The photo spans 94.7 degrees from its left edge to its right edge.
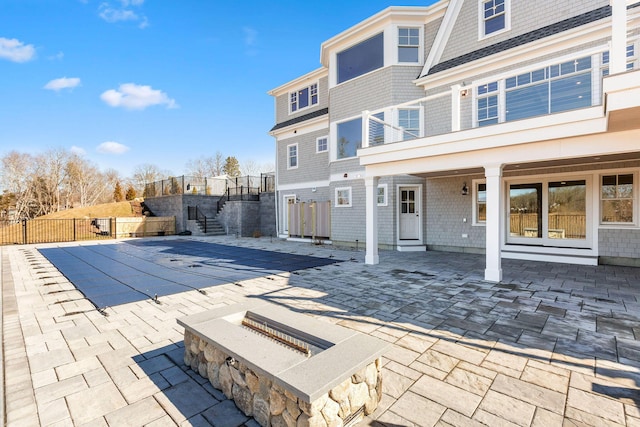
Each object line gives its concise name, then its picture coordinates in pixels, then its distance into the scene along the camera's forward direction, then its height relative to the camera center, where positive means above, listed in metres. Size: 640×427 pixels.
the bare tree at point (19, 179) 30.06 +3.30
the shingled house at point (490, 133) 5.32 +1.41
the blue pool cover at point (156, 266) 5.77 -1.54
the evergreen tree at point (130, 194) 27.89 +1.52
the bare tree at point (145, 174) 40.44 +5.00
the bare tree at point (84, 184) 33.19 +3.17
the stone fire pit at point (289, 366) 1.83 -1.14
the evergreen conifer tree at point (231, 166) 41.34 +6.06
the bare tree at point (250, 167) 43.19 +6.13
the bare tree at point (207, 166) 42.59 +6.36
